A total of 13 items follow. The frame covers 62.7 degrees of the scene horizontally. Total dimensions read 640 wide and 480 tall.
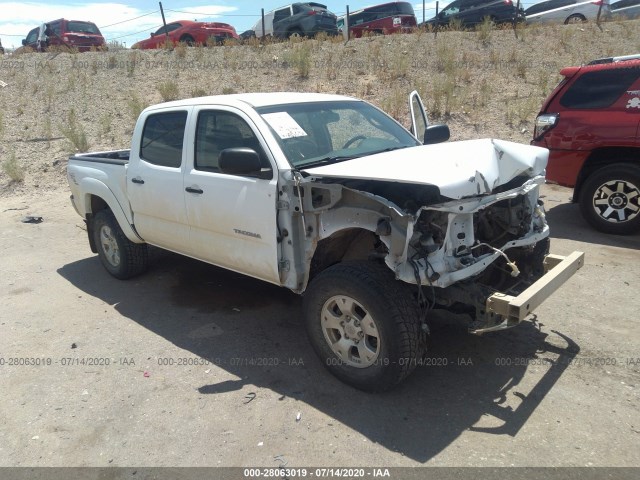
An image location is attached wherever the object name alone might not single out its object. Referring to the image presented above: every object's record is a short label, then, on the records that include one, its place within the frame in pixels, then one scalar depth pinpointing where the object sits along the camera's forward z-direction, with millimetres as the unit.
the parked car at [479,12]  18078
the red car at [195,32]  20031
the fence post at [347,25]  19156
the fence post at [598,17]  16512
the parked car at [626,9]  19188
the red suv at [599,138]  6273
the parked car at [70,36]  19953
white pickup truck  3221
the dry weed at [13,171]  10688
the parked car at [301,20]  19234
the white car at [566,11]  18070
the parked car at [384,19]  19281
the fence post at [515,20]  16500
